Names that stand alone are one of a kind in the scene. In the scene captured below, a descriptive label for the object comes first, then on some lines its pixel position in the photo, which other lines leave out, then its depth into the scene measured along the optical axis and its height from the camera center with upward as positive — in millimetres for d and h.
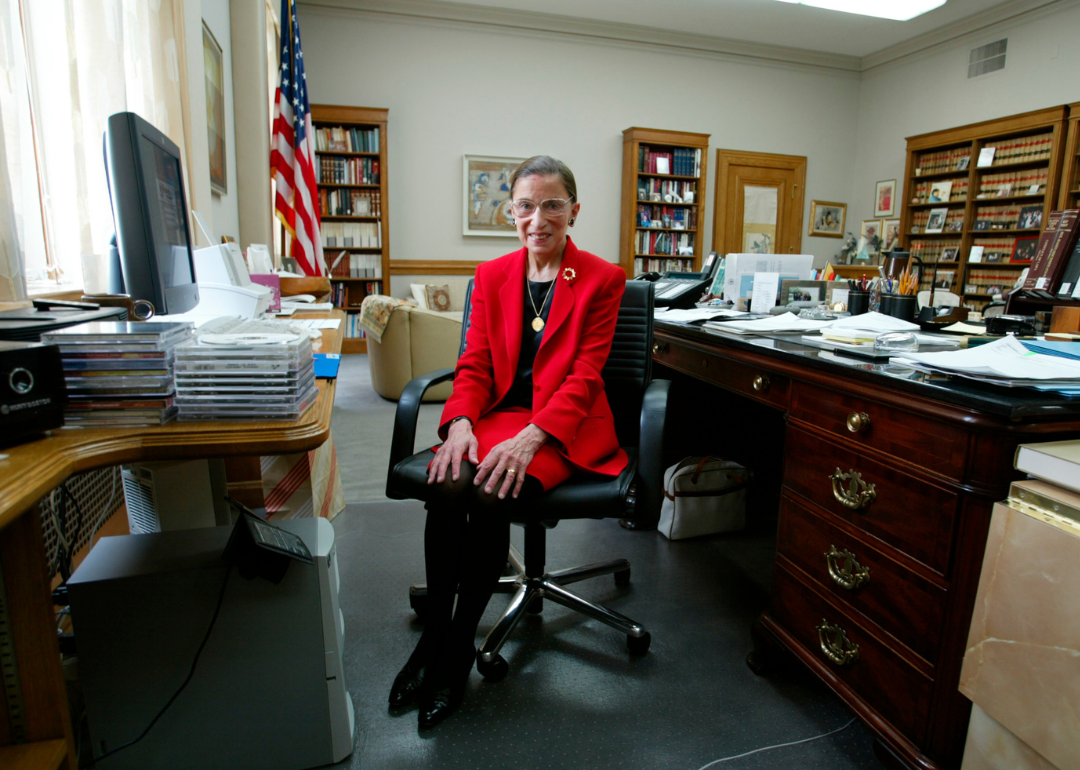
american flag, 3936 +665
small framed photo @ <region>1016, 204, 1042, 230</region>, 5027 +441
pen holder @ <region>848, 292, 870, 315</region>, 2082 -113
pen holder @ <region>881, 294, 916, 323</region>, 1848 -109
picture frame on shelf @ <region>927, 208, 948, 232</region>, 5863 +479
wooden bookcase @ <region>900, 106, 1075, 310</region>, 5016 +703
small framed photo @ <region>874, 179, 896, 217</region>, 6492 +754
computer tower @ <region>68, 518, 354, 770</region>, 1050 -699
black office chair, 1294 -476
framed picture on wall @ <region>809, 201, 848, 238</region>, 7023 +574
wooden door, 6609 +704
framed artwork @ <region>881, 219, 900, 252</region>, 6378 +377
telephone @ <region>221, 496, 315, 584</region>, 1049 -505
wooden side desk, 791 -380
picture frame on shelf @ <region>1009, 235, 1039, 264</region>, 4840 +185
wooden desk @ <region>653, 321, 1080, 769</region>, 972 -476
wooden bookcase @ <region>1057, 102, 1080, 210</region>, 4777 +841
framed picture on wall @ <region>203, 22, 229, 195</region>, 2906 +729
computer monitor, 1113 +83
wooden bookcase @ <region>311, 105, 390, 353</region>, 5445 +549
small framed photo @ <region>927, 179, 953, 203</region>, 5777 +745
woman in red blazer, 1297 -350
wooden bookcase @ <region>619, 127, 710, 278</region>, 6145 +672
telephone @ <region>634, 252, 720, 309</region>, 2467 -92
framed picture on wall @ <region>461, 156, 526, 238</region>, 5945 +673
